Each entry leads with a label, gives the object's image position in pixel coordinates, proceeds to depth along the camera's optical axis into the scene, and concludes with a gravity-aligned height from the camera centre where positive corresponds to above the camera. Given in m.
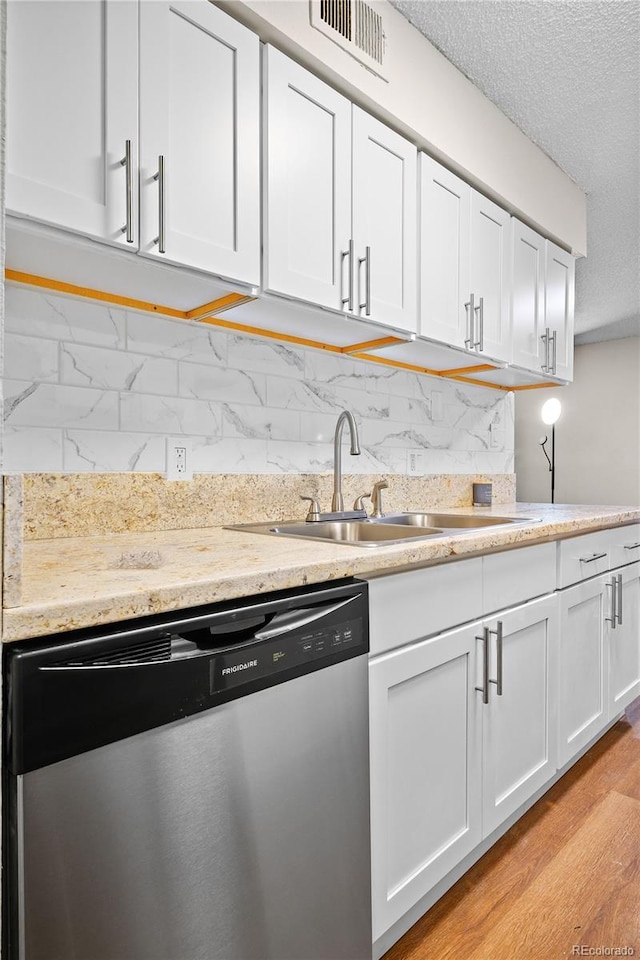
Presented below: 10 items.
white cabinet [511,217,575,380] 2.39 +0.81
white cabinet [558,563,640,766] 1.90 -0.64
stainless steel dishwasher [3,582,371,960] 0.69 -0.45
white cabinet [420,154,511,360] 1.92 +0.81
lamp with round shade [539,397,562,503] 4.10 +0.54
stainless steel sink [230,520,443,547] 1.68 -0.15
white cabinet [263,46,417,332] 1.43 +0.79
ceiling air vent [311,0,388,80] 1.51 +1.28
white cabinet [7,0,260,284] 1.03 +0.73
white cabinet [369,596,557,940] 1.19 -0.64
